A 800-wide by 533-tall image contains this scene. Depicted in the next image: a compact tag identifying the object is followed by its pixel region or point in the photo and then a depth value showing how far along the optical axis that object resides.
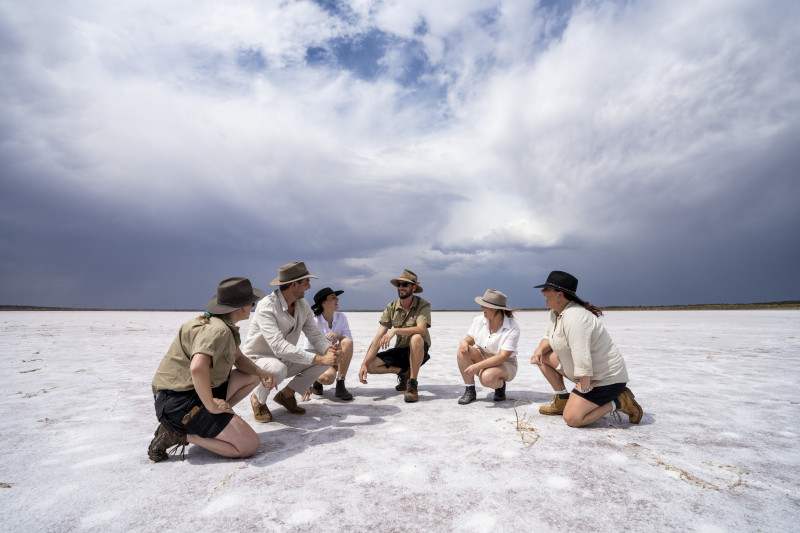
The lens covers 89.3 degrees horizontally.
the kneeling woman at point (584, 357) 3.61
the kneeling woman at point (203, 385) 2.95
